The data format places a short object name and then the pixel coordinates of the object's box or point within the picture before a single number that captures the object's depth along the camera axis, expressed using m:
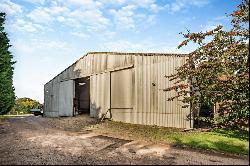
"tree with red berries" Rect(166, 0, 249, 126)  8.18
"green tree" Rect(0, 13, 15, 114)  17.49
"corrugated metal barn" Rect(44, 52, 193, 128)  11.98
